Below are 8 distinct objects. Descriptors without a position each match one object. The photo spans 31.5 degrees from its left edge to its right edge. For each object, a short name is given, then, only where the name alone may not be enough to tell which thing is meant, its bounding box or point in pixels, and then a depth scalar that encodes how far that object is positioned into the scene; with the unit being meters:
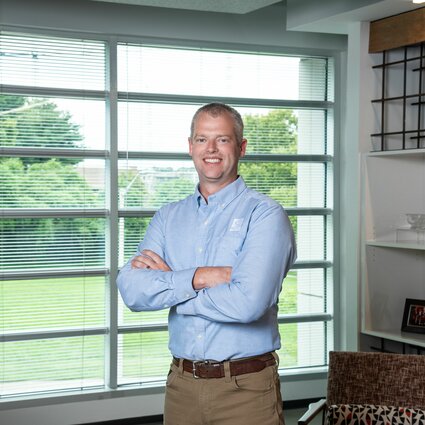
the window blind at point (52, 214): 4.87
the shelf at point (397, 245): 4.31
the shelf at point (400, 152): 4.32
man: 2.58
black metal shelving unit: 4.77
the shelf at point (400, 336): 4.33
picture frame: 4.55
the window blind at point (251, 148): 5.20
